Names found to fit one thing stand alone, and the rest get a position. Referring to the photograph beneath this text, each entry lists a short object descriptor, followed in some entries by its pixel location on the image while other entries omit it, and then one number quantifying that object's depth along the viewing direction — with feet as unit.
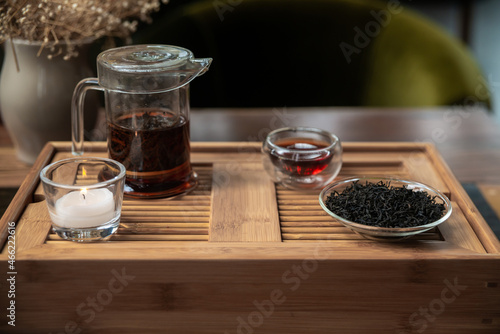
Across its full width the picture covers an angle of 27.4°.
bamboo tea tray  2.53
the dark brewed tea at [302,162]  2.91
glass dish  2.59
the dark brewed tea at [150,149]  2.82
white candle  2.61
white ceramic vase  3.34
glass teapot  2.76
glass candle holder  2.60
